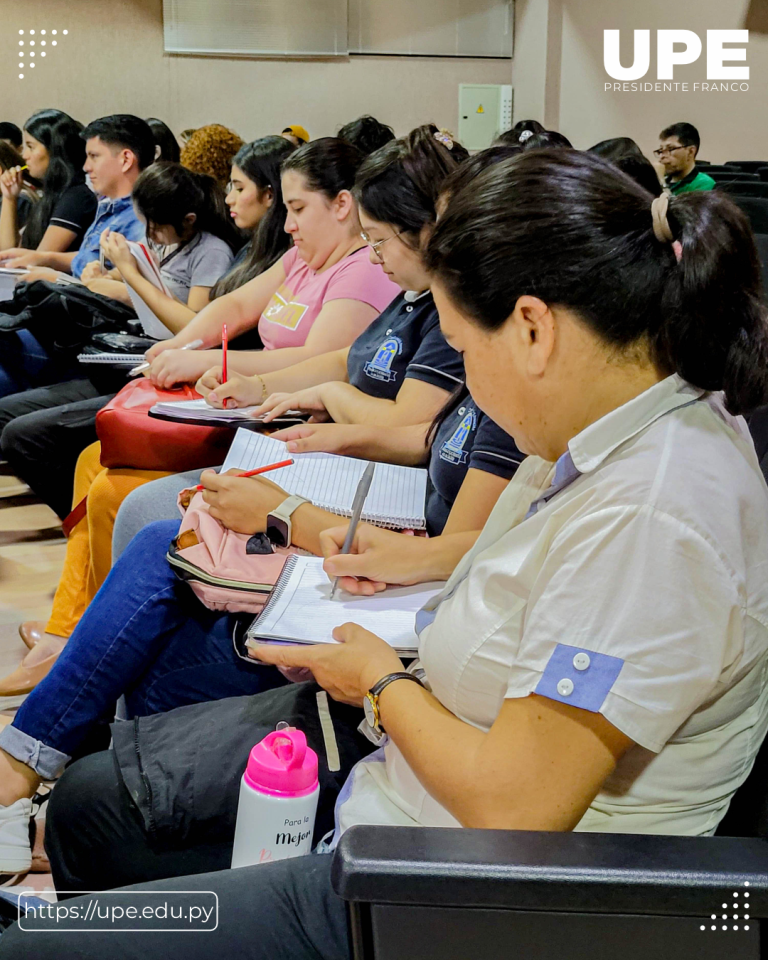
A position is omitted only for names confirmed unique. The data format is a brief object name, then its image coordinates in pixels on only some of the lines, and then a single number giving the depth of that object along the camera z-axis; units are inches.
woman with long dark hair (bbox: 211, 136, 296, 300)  111.0
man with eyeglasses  226.8
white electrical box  326.3
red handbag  80.4
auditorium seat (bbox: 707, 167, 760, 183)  205.8
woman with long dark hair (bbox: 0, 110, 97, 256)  170.4
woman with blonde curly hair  143.9
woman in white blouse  29.2
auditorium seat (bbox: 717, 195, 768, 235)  125.5
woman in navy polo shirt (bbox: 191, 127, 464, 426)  72.1
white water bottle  40.0
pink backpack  53.3
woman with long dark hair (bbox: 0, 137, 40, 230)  199.3
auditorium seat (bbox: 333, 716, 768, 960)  27.5
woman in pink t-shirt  91.0
